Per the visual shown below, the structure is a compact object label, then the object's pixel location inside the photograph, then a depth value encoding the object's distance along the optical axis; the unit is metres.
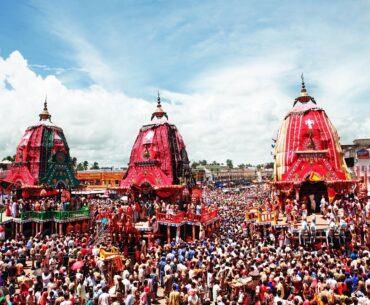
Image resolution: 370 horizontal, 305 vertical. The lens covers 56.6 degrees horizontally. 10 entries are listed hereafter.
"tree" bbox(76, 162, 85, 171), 109.81
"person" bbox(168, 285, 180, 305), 10.25
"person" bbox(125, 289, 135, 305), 9.95
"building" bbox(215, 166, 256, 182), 124.61
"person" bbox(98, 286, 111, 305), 9.63
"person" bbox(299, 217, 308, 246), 18.98
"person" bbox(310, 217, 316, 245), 18.89
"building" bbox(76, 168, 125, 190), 66.50
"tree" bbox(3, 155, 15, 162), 70.68
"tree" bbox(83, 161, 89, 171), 112.93
